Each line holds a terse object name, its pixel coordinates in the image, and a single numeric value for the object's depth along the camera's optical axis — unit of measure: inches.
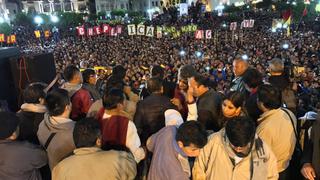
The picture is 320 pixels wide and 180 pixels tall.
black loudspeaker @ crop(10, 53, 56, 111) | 225.5
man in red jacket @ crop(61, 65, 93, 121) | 174.9
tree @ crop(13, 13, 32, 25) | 2194.9
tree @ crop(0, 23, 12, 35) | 1508.6
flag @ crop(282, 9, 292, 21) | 827.1
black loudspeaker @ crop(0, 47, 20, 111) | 221.6
